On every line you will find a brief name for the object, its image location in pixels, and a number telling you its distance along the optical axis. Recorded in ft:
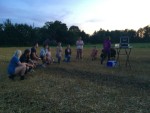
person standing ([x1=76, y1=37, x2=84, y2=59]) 30.79
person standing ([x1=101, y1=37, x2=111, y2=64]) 26.43
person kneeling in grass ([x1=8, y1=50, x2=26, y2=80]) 15.44
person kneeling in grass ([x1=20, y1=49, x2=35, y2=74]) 16.99
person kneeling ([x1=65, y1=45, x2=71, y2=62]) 27.76
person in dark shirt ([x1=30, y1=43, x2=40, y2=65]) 20.63
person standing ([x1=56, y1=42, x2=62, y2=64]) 26.15
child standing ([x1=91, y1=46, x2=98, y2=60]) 30.67
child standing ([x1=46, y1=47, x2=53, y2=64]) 23.62
